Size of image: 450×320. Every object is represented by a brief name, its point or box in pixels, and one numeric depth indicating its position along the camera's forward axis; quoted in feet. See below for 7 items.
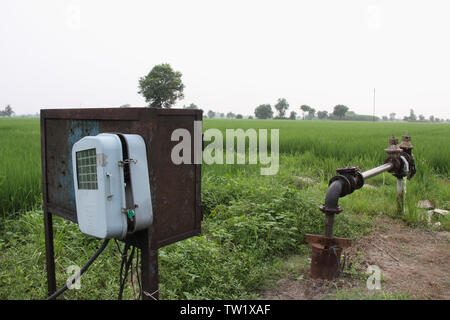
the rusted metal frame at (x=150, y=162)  4.85
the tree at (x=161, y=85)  146.61
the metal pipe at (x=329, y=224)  7.95
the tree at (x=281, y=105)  270.26
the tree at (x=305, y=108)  276.21
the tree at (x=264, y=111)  251.39
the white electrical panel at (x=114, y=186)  4.57
